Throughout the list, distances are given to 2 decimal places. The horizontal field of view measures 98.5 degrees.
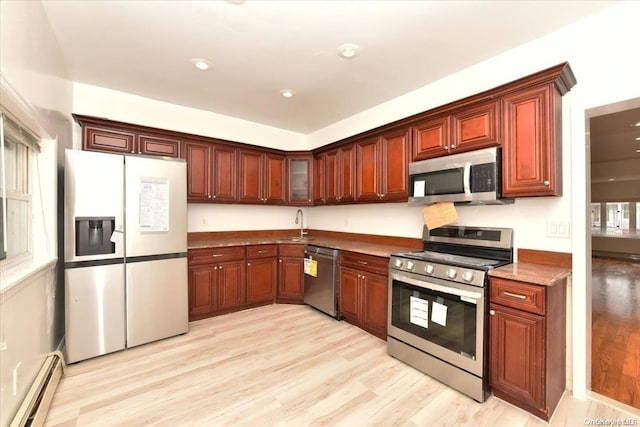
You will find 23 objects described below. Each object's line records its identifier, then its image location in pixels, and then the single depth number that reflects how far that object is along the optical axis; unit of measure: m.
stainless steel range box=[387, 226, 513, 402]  1.96
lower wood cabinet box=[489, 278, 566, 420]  1.71
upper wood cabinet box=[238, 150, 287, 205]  3.94
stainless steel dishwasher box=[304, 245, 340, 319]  3.33
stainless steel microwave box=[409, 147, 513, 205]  2.19
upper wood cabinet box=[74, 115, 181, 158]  2.88
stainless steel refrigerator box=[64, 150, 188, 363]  2.40
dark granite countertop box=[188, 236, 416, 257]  3.03
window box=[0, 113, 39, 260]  1.63
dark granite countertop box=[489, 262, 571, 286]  1.73
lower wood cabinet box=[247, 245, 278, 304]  3.67
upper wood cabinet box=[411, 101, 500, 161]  2.23
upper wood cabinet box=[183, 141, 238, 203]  3.49
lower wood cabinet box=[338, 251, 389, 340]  2.80
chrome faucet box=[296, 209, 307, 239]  4.82
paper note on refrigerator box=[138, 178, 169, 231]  2.71
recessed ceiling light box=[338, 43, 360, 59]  2.33
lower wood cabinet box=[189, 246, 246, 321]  3.25
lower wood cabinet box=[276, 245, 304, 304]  3.85
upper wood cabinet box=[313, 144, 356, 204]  3.60
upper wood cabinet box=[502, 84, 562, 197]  1.93
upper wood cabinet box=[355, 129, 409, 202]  2.97
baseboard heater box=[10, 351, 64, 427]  1.50
